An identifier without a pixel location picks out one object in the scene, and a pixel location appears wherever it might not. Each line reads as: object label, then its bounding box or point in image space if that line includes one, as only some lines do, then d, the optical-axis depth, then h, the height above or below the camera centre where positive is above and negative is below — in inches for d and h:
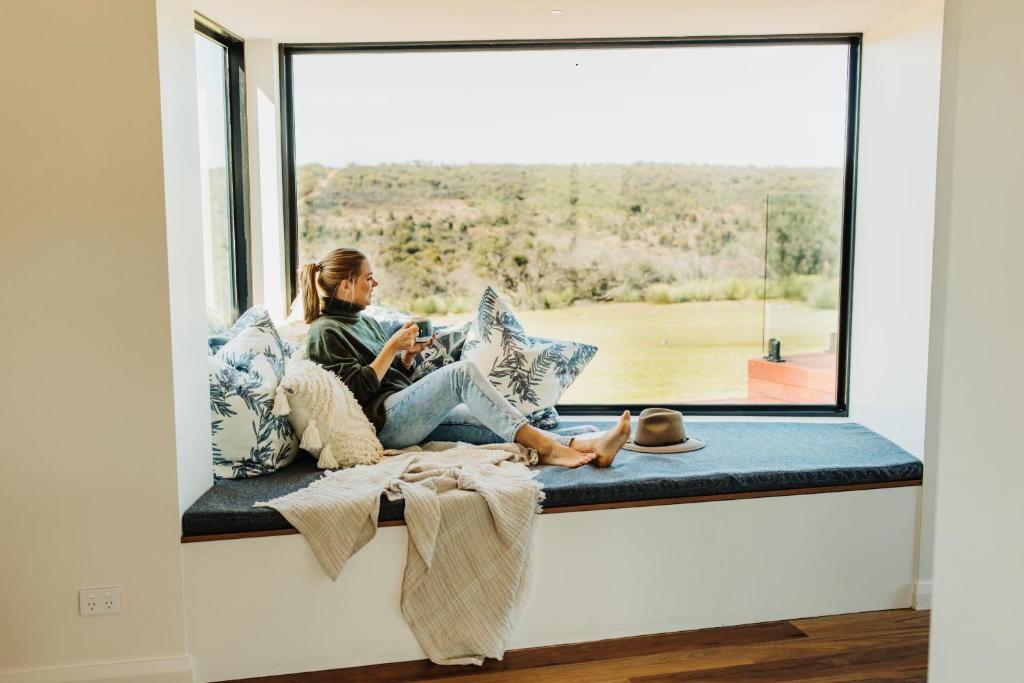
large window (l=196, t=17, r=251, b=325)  144.6 +11.0
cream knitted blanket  111.2 -35.4
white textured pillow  126.6 -23.8
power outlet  106.3 -39.6
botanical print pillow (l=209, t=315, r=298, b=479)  120.0 -22.1
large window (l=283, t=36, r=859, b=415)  161.8 +7.7
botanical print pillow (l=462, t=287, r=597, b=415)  146.8 -18.1
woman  129.7 -19.3
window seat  110.0 -30.2
